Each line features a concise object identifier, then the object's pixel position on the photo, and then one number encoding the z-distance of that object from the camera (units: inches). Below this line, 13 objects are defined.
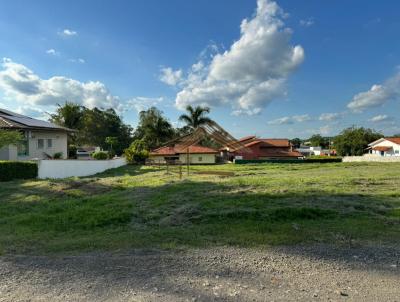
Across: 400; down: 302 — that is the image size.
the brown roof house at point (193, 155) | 1545.3
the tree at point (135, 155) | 1277.1
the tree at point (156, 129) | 1759.4
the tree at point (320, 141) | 4249.5
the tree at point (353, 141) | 2561.5
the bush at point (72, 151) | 1258.1
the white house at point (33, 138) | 817.4
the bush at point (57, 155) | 951.2
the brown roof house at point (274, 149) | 1728.1
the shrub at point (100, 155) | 991.0
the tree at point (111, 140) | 1807.0
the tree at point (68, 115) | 1516.1
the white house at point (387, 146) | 2063.7
